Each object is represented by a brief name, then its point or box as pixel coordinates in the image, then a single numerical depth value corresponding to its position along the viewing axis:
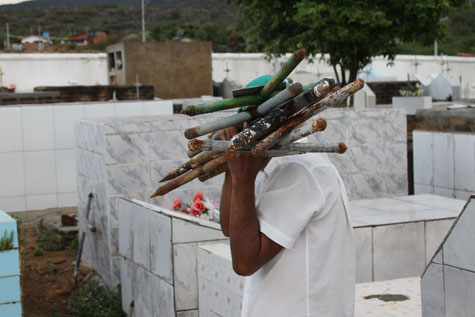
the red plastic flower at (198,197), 6.02
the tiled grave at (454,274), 2.83
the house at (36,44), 50.90
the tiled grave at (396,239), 4.91
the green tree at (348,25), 17.20
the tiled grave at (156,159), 6.69
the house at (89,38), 66.71
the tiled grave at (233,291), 3.97
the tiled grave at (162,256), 5.11
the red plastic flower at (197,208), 5.84
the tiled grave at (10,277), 4.60
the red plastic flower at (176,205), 6.26
